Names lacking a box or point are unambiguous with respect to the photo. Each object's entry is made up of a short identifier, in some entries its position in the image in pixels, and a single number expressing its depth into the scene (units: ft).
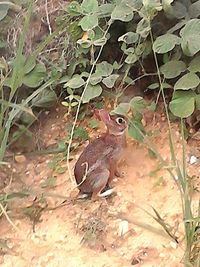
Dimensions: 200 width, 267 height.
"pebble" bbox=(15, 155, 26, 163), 8.90
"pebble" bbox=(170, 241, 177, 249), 7.64
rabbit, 8.18
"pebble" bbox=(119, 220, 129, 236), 7.90
